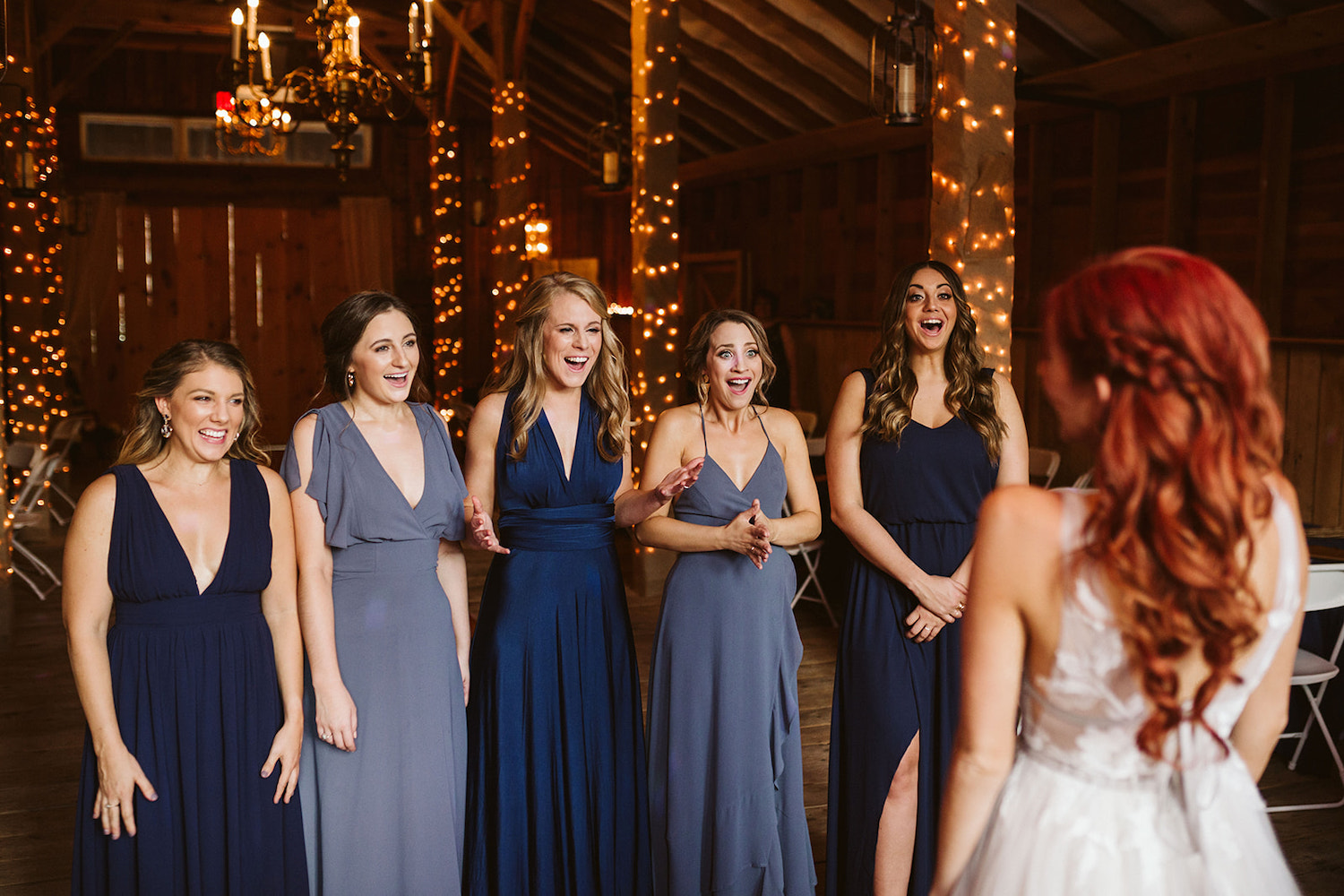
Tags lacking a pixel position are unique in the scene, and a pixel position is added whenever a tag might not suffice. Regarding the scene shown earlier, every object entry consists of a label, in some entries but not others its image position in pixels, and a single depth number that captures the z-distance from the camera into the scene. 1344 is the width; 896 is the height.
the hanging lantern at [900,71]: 4.05
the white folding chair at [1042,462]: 6.13
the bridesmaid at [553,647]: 2.46
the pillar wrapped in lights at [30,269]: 7.16
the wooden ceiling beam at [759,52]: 8.52
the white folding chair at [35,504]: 5.98
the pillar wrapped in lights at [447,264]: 10.15
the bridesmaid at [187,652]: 2.01
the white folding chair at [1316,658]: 3.29
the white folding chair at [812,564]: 5.50
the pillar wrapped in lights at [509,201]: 8.28
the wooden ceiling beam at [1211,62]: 5.23
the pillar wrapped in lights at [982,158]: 3.32
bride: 1.11
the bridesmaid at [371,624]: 2.26
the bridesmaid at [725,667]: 2.53
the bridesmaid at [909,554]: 2.54
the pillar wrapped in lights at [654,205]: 5.84
